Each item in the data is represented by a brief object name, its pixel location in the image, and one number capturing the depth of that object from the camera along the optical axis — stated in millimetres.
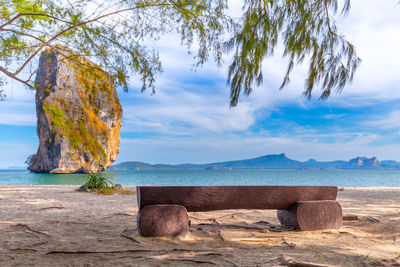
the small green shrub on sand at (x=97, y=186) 10586
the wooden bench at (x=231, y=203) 3953
